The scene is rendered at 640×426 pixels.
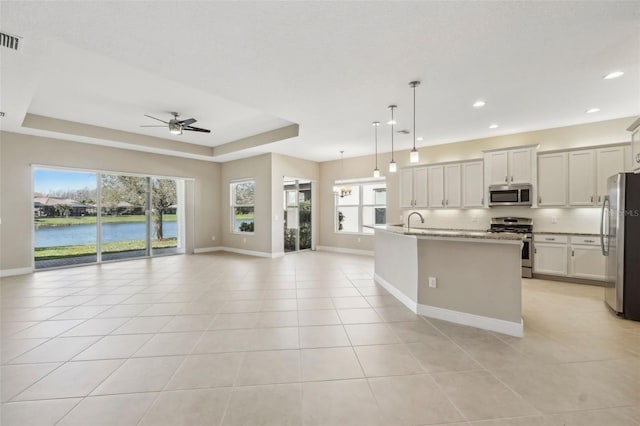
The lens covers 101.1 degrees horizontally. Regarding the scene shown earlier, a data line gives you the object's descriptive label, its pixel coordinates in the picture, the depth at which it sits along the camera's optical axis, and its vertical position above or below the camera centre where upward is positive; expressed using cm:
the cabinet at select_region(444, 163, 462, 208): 594 +50
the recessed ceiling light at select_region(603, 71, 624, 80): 306 +155
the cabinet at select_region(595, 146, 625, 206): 442 +70
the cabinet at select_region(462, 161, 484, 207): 568 +52
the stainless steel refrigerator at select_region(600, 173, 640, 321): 321 -51
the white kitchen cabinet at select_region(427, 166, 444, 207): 616 +53
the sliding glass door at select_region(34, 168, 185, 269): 593 -12
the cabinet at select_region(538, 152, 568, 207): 489 +52
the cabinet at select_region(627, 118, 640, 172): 375 +91
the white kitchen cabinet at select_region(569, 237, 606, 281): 446 -91
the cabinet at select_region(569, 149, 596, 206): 464 +52
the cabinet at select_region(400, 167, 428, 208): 641 +52
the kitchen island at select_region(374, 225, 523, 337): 281 -82
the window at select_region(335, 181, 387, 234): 774 +6
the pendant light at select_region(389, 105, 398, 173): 400 +69
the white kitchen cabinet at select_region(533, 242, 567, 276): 477 -96
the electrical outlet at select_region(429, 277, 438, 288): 323 -92
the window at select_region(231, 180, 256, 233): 797 +14
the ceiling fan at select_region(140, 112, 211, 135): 462 +154
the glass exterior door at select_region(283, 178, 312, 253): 827 -14
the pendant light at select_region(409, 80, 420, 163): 325 +154
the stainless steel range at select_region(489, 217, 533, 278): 506 -43
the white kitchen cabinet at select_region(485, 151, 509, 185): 538 +84
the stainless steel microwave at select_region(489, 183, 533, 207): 516 +25
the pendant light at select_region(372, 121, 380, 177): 479 +157
